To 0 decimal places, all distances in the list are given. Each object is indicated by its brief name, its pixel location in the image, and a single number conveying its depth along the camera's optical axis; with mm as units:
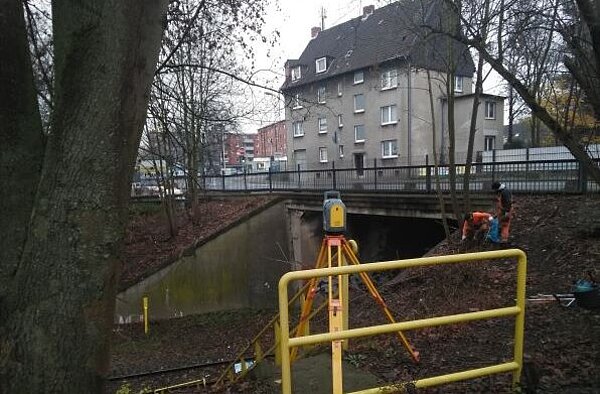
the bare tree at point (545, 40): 4562
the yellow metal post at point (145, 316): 12664
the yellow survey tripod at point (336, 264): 3541
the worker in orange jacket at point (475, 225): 9836
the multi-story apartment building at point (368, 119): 32594
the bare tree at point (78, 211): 2439
